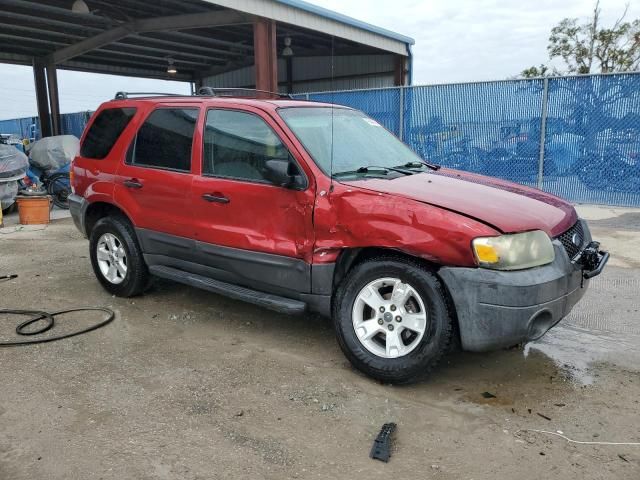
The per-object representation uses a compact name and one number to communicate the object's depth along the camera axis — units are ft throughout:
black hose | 13.67
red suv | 10.23
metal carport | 41.78
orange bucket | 31.63
